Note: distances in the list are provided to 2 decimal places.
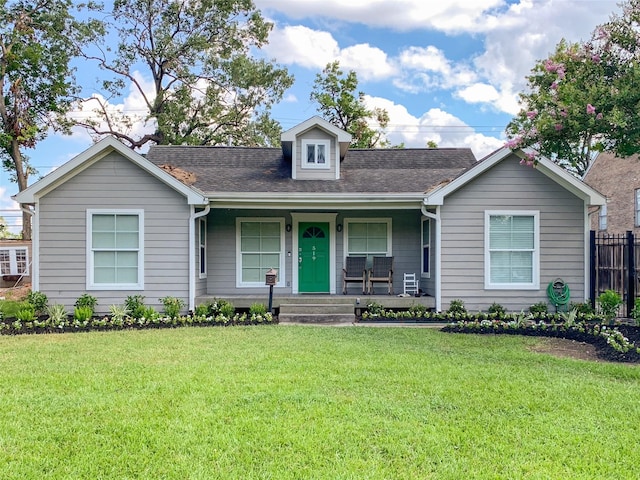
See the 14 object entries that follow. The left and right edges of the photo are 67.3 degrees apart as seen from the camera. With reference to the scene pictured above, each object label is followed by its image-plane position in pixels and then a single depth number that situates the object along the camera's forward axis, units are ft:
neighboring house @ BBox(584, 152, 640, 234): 59.98
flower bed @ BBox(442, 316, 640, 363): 22.22
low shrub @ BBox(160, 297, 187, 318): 32.45
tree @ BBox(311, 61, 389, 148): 84.38
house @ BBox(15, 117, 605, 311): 33.45
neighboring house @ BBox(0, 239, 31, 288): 57.11
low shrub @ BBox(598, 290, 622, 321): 31.01
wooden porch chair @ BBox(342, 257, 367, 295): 38.60
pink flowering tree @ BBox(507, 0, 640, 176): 23.98
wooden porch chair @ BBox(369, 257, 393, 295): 38.11
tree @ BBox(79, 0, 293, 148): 75.20
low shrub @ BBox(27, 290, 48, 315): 32.40
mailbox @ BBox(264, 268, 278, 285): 33.14
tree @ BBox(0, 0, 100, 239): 62.39
